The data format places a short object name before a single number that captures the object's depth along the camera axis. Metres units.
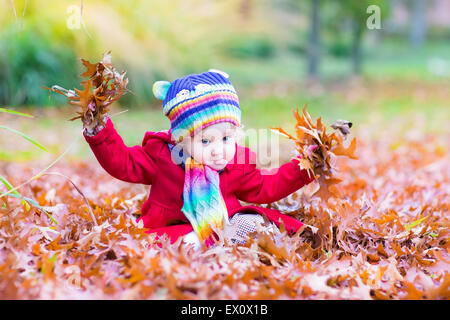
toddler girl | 1.99
